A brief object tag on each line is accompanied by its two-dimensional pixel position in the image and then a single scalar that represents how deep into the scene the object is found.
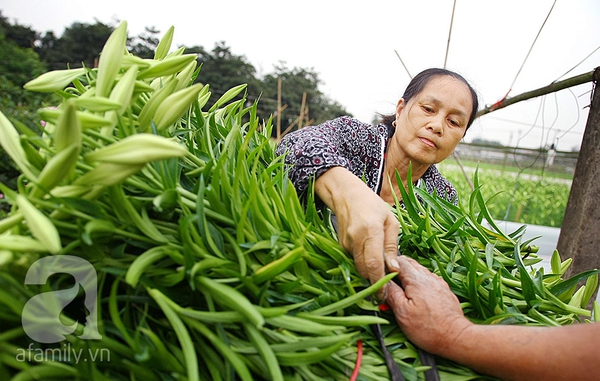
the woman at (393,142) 0.79
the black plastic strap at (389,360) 0.48
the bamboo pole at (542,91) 1.35
